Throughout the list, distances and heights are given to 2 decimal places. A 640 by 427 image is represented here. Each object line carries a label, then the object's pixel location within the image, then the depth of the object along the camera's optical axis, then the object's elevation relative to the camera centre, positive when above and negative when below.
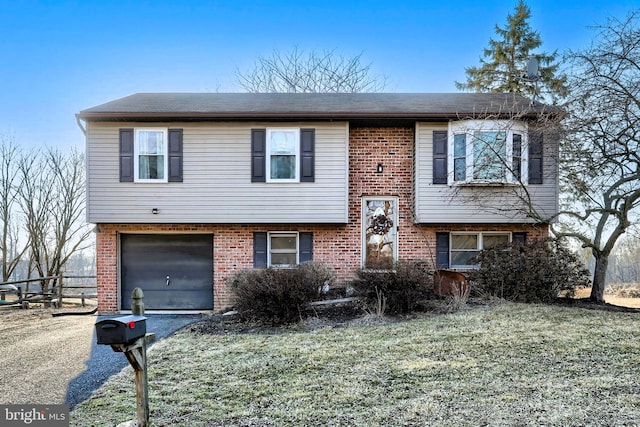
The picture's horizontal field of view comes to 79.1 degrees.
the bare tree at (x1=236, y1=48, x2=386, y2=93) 21.22 +7.70
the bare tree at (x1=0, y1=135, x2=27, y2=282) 15.91 +0.57
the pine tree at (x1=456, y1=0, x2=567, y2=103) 20.31 +8.14
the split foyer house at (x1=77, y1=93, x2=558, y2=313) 9.73 +0.65
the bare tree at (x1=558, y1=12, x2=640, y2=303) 7.75 +1.69
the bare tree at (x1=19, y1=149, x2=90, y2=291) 16.05 +0.24
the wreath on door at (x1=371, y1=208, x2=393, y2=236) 10.49 -0.25
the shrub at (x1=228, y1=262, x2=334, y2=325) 7.80 -1.63
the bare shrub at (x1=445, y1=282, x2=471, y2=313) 8.20 -1.82
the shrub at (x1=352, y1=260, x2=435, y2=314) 8.05 -1.55
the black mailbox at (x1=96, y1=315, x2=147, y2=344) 2.84 -0.87
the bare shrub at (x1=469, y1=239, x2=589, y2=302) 8.65 -1.34
